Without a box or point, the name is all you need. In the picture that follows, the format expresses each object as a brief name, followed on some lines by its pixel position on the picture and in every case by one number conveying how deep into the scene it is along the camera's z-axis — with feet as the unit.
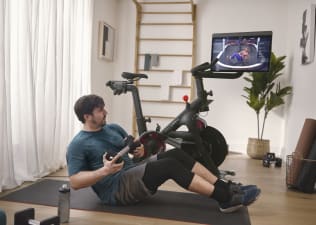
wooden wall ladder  16.37
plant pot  14.74
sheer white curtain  7.86
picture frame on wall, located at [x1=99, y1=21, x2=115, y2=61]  14.84
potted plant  14.53
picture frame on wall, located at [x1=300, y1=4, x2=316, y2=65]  11.30
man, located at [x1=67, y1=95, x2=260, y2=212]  6.60
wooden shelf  16.62
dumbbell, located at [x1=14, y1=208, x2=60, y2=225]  4.85
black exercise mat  6.72
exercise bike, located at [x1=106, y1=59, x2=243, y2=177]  9.57
